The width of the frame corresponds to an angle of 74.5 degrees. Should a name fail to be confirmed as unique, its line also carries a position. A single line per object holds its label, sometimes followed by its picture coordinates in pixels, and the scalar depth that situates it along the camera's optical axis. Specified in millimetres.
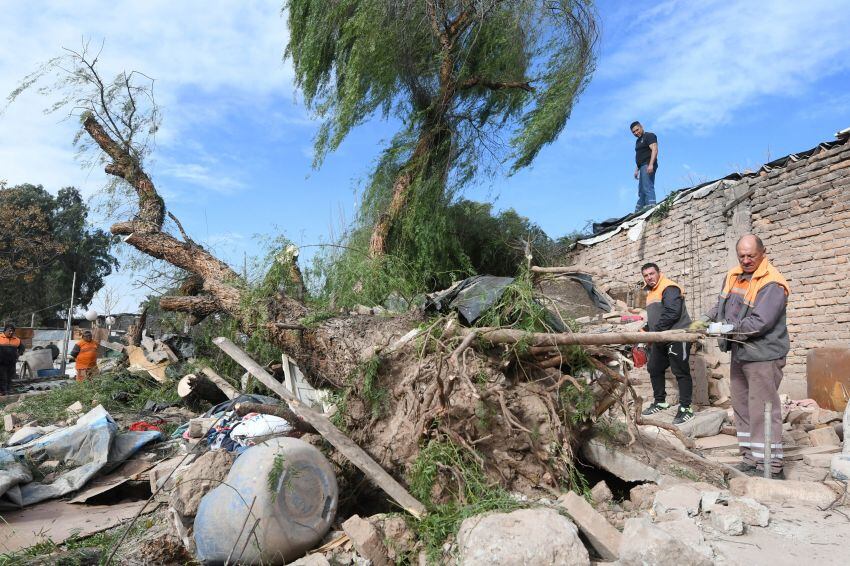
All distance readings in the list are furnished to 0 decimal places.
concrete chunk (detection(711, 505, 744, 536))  3205
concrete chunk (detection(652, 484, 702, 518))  3482
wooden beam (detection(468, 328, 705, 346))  4293
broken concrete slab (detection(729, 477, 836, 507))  3719
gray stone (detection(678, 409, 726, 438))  6242
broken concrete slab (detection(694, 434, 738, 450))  5797
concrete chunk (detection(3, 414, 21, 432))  7617
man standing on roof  11219
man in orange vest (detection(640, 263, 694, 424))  6574
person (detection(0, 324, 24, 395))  11297
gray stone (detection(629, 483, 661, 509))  3946
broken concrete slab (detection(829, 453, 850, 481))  4074
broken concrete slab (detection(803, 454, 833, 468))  4848
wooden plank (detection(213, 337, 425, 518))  3773
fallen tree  4066
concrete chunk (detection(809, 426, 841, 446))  5645
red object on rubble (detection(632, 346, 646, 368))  8320
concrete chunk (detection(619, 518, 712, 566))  2729
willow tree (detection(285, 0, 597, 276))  10727
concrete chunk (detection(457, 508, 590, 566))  2889
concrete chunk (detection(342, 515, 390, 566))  3373
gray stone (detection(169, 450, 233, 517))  3854
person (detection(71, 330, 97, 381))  10742
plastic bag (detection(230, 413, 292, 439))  5125
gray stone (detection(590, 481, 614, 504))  4027
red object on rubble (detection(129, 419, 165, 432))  6758
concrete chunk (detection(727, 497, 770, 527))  3314
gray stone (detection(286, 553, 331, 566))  3227
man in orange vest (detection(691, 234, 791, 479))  4371
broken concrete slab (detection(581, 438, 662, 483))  4262
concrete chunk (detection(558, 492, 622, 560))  3090
